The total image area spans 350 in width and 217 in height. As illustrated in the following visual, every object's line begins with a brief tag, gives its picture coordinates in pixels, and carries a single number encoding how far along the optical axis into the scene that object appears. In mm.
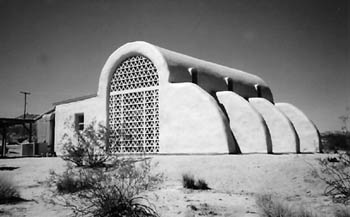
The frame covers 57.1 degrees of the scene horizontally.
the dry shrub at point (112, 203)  4324
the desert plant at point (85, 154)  10383
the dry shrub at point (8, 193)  6017
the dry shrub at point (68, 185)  6652
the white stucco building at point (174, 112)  13656
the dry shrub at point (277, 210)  4168
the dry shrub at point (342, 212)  4274
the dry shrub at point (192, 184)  7125
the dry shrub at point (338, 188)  5559
